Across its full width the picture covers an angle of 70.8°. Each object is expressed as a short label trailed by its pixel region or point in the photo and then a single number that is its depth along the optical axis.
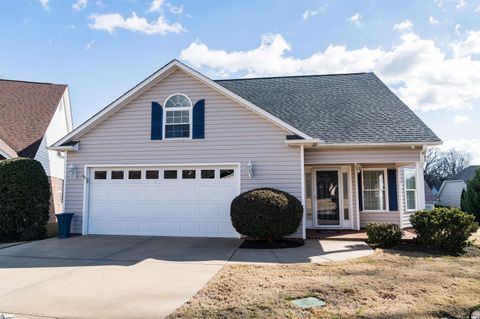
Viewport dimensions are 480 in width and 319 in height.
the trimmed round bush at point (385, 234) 9.52
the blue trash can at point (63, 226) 11.27
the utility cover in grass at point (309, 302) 4.82
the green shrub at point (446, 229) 8.85
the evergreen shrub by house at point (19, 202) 11.19
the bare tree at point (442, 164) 54.03
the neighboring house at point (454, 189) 32.25
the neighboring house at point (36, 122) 16.52
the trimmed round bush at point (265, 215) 9.35
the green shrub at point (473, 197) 19.58
